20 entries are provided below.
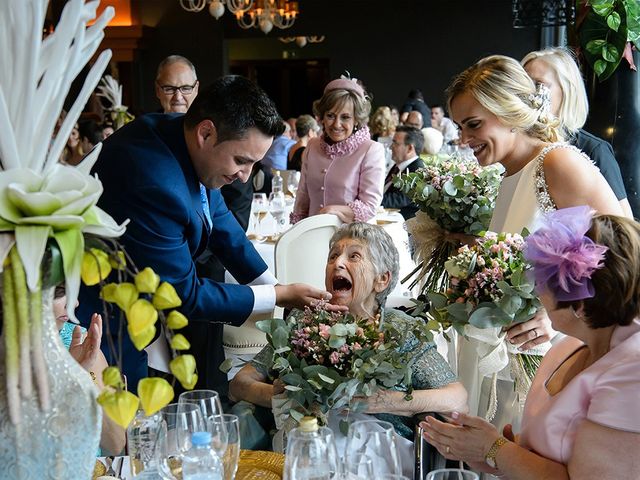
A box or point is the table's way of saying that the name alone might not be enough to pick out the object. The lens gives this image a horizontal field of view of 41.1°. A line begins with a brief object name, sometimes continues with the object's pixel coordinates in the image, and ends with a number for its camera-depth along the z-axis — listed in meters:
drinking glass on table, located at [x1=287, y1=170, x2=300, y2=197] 6.87
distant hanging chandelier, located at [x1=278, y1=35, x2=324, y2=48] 16.81
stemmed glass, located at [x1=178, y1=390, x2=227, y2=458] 1.74
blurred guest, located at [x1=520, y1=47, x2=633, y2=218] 3.31
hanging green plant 3.44
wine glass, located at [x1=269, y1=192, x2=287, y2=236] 5.33
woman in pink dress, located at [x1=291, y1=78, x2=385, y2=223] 5.22
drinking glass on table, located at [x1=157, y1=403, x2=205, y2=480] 1.61
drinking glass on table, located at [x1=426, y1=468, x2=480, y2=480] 1.51
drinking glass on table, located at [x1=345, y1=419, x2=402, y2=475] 1.62
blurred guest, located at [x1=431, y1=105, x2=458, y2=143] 12.80
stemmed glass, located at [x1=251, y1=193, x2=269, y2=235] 5.51
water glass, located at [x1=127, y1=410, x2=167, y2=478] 1.72
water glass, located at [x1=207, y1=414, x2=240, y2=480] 1.63
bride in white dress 2.64
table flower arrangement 1.14
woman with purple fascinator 1.72
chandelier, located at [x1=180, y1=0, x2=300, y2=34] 13.94
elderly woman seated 2.53
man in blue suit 2.71
